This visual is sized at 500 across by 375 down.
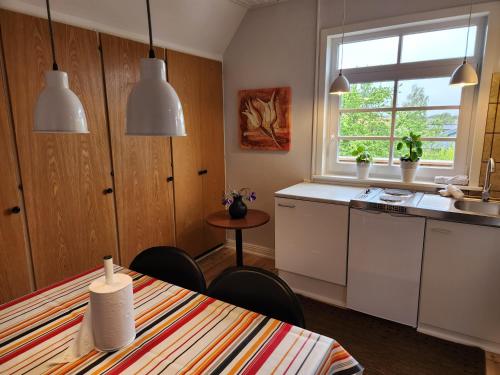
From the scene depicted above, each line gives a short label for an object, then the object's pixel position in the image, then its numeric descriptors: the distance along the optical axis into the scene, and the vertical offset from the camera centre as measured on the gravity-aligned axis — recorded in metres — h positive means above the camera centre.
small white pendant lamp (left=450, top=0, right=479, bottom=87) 2.00 +0.38
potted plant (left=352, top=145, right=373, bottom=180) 2.65 -0.20
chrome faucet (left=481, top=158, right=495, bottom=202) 2.05 -0.28
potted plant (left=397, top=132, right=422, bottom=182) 2.43 -0.14
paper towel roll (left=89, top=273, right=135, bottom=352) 0.97 -0.53
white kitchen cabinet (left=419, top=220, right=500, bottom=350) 1.83 -0.85
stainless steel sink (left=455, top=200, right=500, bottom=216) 2.10 -0.46
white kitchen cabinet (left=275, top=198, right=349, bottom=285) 2.30 -0.76
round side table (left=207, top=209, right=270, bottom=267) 2.49 -0.67
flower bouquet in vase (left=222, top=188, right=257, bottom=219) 2.66 -0.56
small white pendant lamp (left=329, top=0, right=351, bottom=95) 2.39 +0.39
